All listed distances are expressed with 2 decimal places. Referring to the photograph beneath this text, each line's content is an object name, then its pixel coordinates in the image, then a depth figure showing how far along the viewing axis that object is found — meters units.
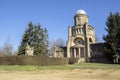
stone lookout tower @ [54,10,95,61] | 33.82
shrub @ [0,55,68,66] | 15.59
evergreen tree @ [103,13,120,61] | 24.85
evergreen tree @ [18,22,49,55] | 27.79
